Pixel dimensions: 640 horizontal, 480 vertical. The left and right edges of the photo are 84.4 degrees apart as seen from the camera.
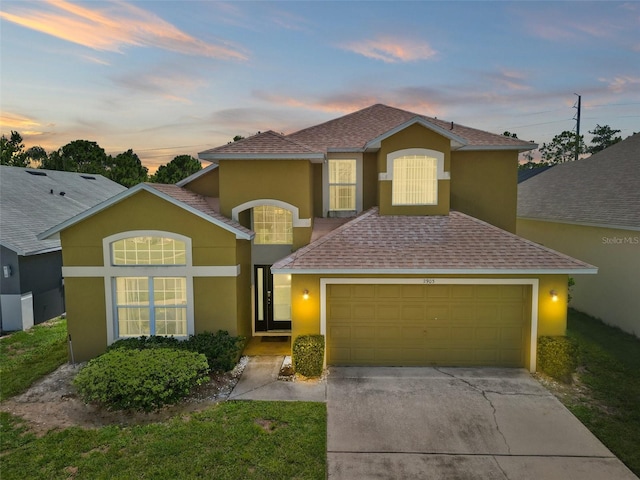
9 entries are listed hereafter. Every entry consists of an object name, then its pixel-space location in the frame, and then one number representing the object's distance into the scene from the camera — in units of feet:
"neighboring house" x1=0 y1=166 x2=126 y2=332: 42.86
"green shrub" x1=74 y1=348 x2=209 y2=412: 24.27
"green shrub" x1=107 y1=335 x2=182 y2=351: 30.30
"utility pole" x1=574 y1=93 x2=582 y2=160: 142.73
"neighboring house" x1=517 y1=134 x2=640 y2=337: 39.58
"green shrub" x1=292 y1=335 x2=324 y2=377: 29.19
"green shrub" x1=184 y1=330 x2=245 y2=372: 29.76
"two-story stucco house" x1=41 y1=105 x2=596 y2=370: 30.53
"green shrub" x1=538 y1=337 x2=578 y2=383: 28.58
